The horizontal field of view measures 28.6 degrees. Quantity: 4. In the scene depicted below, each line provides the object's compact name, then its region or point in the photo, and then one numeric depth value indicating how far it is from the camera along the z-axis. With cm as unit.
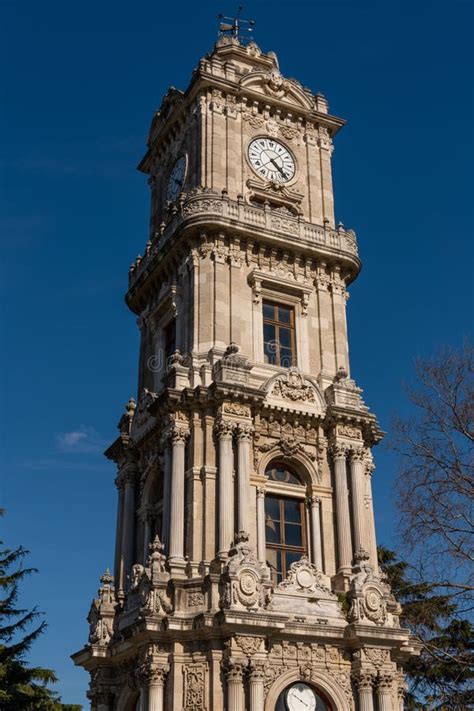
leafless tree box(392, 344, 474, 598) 1734
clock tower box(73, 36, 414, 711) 2550
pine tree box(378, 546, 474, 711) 1767
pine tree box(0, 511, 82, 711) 3320
